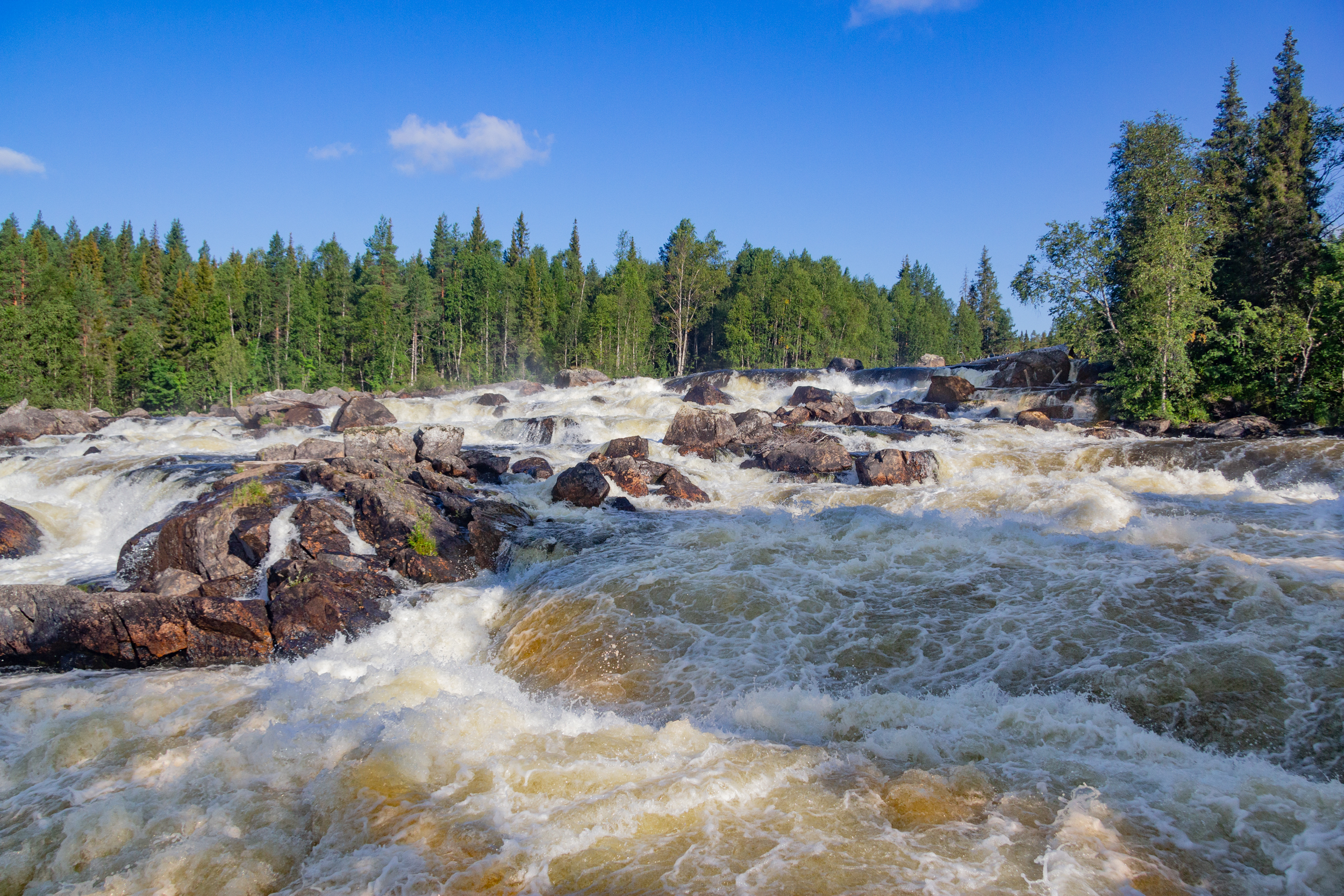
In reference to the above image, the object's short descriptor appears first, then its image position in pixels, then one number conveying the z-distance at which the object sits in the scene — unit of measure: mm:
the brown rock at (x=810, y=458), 17016
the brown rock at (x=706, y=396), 30734
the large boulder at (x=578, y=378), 38469
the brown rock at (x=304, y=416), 28156
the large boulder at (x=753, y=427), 20125
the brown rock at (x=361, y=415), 24703
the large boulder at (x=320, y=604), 8250
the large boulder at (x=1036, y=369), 27469
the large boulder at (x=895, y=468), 15570
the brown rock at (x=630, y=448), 17875
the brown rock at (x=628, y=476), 15141
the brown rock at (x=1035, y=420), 21797
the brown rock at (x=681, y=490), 14844
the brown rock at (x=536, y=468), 16469
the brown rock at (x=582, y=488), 14023
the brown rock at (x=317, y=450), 16984
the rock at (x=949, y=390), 27406
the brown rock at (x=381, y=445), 15891
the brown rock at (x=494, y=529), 10922
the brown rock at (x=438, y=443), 17000
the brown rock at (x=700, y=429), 19781
